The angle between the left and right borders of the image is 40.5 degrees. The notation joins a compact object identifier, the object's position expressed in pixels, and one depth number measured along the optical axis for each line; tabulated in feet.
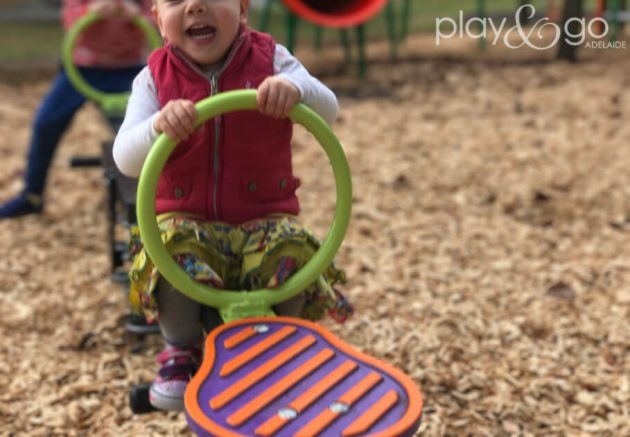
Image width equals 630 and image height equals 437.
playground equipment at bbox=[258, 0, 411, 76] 21.58
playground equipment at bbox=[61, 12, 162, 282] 8.94
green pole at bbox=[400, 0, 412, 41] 28.25
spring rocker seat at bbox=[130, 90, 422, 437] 4.88
